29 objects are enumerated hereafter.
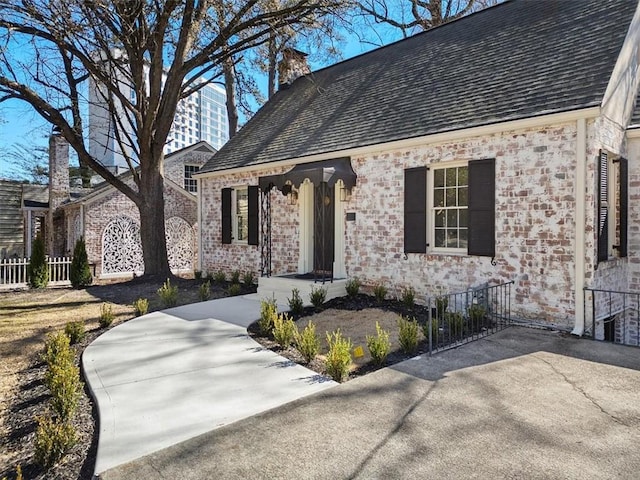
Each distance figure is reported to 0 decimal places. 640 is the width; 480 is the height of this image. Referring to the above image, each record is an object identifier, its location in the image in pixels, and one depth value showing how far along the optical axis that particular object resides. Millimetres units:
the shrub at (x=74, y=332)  6379
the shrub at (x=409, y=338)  5656
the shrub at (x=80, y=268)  13094
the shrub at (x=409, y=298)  8320
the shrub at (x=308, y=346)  5379
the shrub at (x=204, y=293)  9984
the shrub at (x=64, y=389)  3812
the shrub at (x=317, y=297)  8586
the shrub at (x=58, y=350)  4750
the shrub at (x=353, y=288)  9196
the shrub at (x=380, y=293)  8820
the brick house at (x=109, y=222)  16062
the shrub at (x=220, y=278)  12938
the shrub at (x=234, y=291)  10383
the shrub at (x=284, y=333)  5953
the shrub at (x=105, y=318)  7363
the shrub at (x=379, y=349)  5156
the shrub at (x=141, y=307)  8250
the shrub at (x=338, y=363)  4707
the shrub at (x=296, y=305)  8102
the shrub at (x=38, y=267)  12867
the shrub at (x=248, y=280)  11617
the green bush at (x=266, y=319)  6707
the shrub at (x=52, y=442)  3076
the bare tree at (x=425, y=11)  19625
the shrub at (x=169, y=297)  9070
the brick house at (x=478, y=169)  6672
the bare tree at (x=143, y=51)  11008
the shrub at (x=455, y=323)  6216
